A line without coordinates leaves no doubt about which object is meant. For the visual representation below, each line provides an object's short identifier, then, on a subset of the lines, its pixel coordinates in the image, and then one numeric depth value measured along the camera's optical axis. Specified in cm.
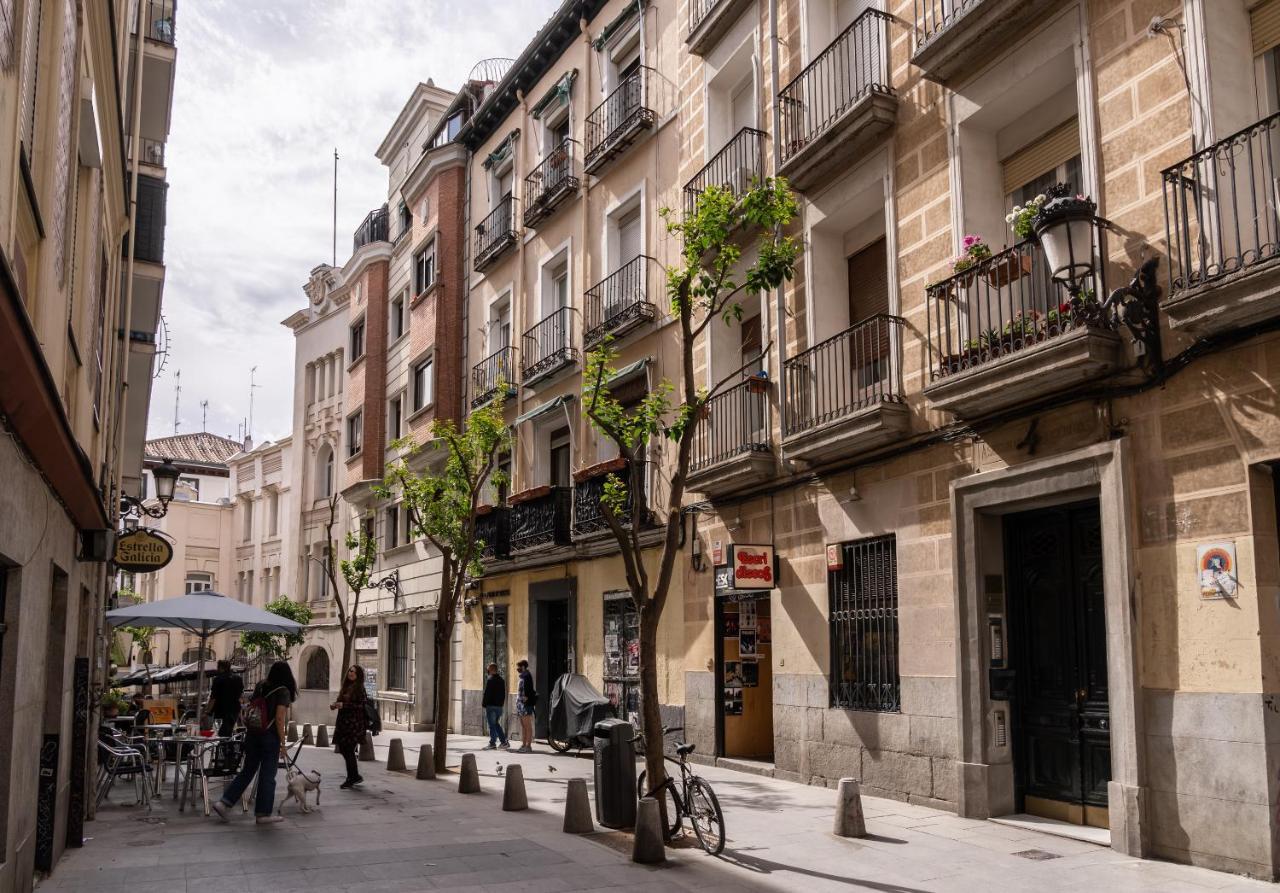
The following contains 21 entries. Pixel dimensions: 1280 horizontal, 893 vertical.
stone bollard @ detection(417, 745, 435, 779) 1576
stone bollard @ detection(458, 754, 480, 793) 1396
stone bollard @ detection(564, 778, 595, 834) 1061
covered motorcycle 1852
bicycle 948
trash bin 1070
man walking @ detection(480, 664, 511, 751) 2109
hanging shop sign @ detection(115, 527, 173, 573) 1552
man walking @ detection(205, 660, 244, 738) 1800
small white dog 1246
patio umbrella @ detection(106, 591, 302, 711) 1561
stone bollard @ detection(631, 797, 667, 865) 911
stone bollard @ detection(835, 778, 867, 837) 1006
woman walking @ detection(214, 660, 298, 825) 1200
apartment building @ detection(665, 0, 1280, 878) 859
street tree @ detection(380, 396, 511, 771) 1705
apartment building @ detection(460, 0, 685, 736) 1923
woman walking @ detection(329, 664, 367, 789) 1523
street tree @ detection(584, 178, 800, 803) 1021
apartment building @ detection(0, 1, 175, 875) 590
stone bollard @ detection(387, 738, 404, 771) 1712
